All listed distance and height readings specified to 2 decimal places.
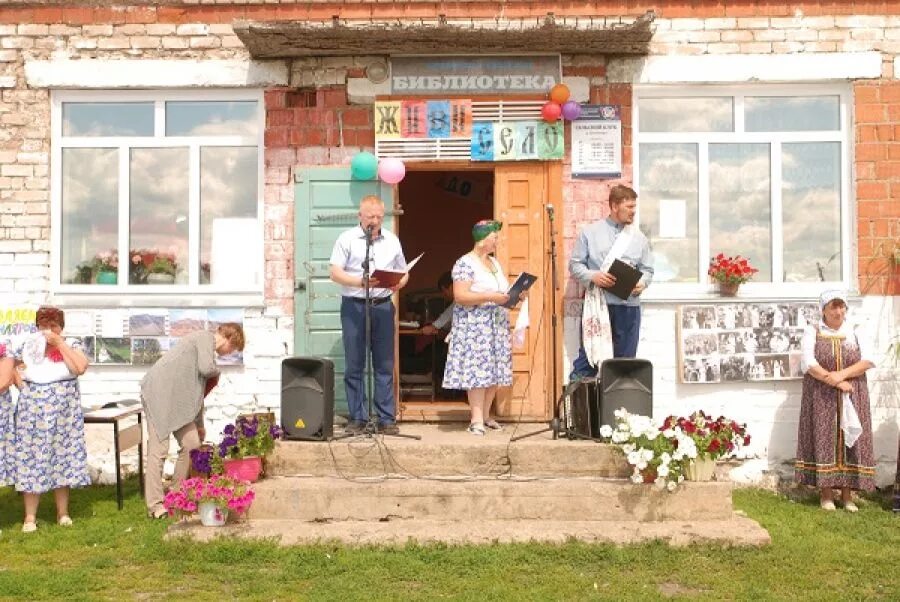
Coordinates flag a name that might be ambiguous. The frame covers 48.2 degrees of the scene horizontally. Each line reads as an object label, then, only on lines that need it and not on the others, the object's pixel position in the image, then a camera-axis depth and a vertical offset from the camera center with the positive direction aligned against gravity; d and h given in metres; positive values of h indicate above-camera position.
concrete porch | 6.03 -1.14
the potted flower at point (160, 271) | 8.20 +0.38
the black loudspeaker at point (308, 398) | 6.73 -0.54
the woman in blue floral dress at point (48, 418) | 6.51 -0.65
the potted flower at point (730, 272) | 7.88 +0.34
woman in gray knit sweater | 6.54 -0.43
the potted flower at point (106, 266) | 8.20 +0.42
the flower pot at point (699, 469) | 6.41 -0.98
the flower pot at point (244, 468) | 6.44 -0.97
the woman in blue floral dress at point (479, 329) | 7.03 -0.09
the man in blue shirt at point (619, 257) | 7.36 +0.41
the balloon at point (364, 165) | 7.84 +1.18
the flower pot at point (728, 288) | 7.92 +0.22
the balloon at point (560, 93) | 7.80 +1.73
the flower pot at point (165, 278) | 8.19 +0.32
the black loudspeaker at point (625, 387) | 6.74 -0.48
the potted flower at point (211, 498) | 6.10 -1.10
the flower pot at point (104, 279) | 8.20 +0.32
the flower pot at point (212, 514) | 6.16 -1.21
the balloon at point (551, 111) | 7.82 +1.59
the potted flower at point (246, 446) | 6.46 -0.84
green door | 7.96 +0.61
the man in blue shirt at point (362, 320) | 7.14 -0.02
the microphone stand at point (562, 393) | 6.96 -0.52
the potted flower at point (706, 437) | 6.41 -0.79
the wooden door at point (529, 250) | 7.92 +0.53
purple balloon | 7.79 +1.60
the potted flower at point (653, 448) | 6.27 -0.84
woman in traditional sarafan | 7.19 -0.70
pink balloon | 7.80 +1.14
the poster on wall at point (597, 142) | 7.97 +1.38
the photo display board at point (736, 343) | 7.90 -0.22
